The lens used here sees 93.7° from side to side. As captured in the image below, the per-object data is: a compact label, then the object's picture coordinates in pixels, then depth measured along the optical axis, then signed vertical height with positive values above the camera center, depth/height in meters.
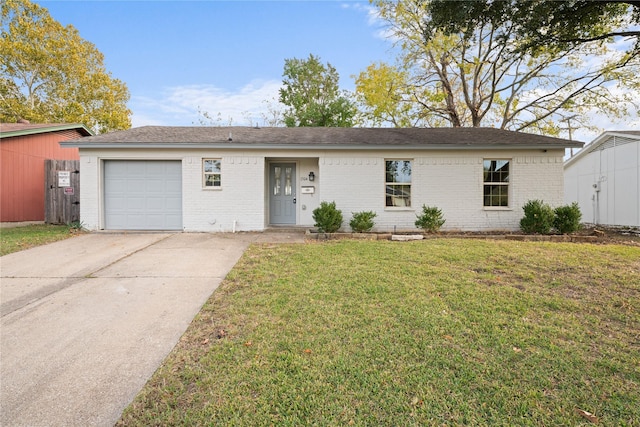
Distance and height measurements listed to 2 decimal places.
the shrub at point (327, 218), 9.01 -0.23
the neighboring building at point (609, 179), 10.67 +1.28
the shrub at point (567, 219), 8.82 -0.24
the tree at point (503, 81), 16.33 +7.64
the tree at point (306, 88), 24.58 +10.75
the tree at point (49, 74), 19.94 +9.52
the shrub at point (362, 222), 9.12 -0.35
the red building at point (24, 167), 10.41 +1.54
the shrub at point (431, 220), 9.24 -0.30
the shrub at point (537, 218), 8.80 -0.21
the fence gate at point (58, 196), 10.97 +0.50
